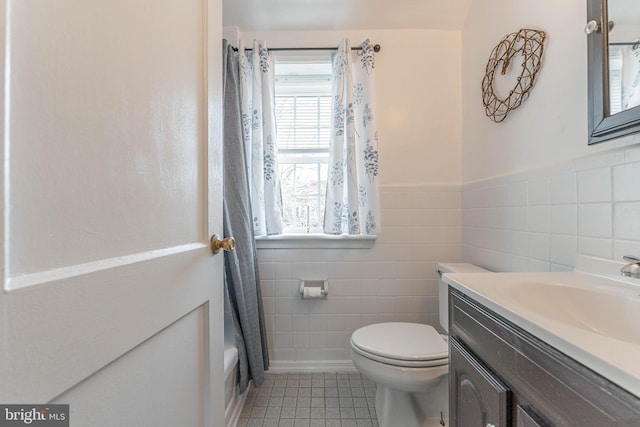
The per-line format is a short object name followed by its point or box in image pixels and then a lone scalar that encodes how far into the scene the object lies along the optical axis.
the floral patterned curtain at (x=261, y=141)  1.67
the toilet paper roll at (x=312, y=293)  1.66
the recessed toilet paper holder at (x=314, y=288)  1.67
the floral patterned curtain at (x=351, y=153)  1.67
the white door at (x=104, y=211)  0.32
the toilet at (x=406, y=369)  1.12
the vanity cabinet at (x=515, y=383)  0.40
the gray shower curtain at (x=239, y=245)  1.42
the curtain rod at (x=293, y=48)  1.75
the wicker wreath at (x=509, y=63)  1.13
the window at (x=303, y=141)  1.86
